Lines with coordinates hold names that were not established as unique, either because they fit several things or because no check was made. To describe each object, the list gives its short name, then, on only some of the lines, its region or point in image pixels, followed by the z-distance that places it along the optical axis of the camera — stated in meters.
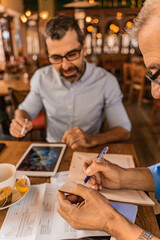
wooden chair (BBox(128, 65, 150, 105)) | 4.84
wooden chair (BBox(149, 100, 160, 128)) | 3.28
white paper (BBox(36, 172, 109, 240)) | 0.63
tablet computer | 0.96
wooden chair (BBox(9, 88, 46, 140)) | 2.18
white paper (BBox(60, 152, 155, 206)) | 0.75
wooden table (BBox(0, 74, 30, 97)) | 2.75
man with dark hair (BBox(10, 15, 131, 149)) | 1.41
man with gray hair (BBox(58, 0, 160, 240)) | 0.60
